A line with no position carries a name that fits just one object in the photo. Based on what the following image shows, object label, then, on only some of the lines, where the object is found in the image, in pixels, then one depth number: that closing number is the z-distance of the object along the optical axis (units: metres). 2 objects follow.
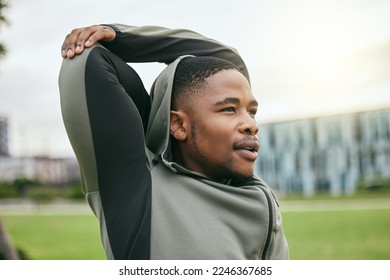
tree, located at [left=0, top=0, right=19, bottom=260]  4.36
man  1.55
